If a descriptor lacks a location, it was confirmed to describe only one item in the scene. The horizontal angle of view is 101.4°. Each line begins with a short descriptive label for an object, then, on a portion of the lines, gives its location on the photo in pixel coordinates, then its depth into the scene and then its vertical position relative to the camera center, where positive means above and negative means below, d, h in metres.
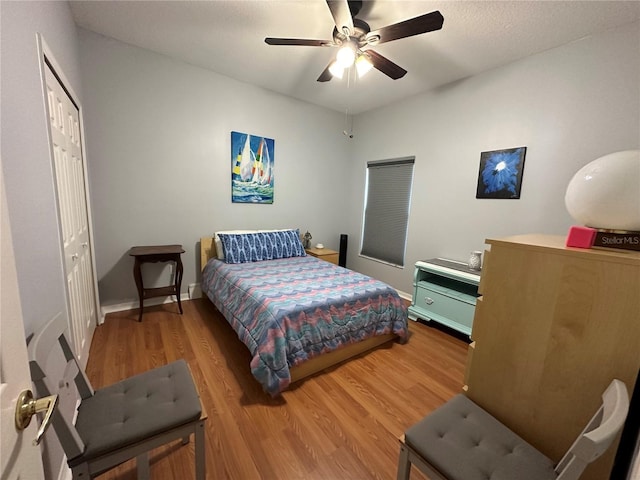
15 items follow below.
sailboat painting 3.34 +0.40
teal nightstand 2.59 -0.89
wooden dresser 0.81 -0.43
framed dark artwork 2.54 +0.38
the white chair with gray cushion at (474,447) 0.83 -0.86
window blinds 3.62 -0.06
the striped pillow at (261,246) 3.10 -0.59
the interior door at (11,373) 0.45 -0.35
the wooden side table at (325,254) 3.77 -0.76
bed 1.79 -0.90
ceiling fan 1.64 +1.17
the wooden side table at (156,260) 2.63 -0.69
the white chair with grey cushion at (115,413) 0.87 -0.88
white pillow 3.14 -0.58
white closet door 1.57 -0.13
